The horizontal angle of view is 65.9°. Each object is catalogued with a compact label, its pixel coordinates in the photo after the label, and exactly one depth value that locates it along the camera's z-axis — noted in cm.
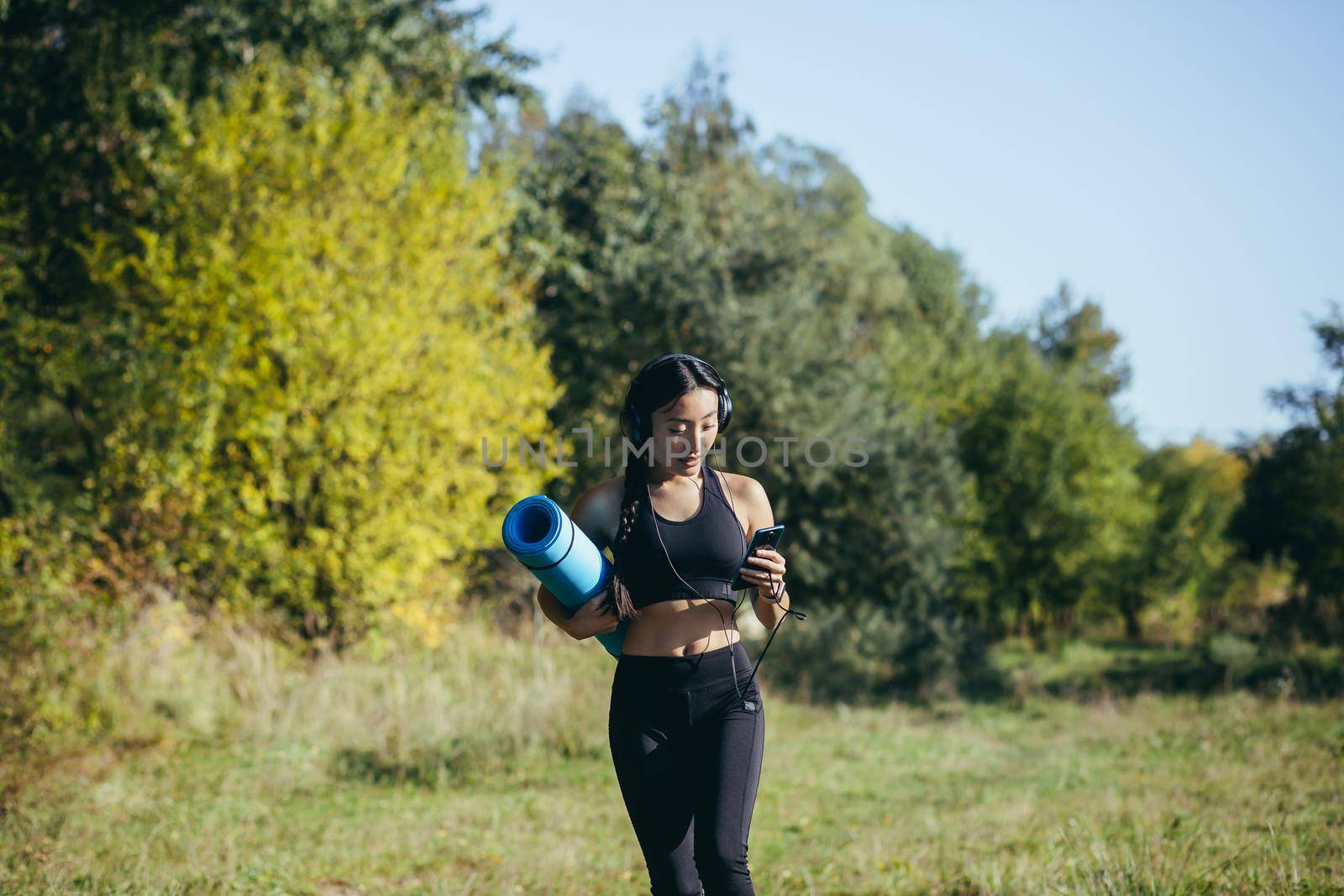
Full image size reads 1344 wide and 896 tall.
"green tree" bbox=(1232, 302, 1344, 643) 1942
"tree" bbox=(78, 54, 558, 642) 1117
